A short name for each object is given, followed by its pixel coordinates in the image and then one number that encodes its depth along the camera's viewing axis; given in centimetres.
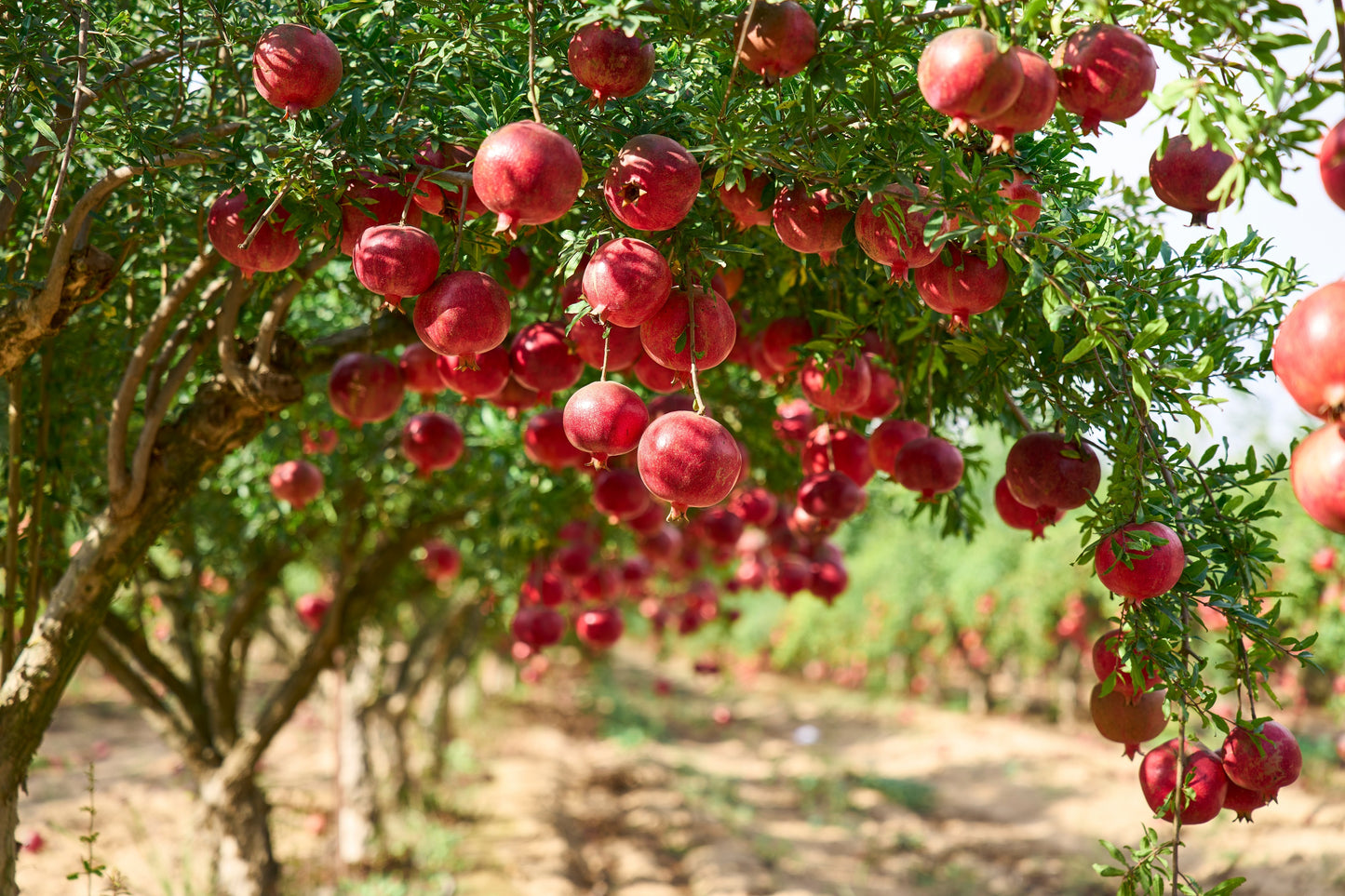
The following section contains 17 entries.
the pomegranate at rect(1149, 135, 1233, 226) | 151
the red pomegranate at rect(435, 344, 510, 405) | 210
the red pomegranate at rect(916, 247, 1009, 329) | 159
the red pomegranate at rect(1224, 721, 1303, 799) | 167
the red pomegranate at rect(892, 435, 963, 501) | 214
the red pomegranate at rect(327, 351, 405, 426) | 237
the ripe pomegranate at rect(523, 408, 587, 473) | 251
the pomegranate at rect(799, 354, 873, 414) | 209
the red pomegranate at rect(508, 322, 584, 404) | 211
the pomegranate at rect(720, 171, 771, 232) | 171
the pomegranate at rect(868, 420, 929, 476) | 238
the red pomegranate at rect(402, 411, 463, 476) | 270
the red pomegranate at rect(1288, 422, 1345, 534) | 99
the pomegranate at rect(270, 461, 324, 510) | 326
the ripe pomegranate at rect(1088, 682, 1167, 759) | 176
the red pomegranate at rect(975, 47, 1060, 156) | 128
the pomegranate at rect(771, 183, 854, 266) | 163
